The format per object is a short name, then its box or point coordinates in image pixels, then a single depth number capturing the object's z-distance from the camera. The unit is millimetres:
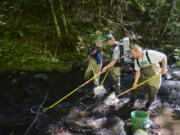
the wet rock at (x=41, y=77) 7348
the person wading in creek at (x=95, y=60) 6141
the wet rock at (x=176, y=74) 8601
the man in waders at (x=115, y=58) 5203
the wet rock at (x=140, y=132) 3788
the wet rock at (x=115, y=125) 4289
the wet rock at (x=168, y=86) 6951
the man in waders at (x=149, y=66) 4387
